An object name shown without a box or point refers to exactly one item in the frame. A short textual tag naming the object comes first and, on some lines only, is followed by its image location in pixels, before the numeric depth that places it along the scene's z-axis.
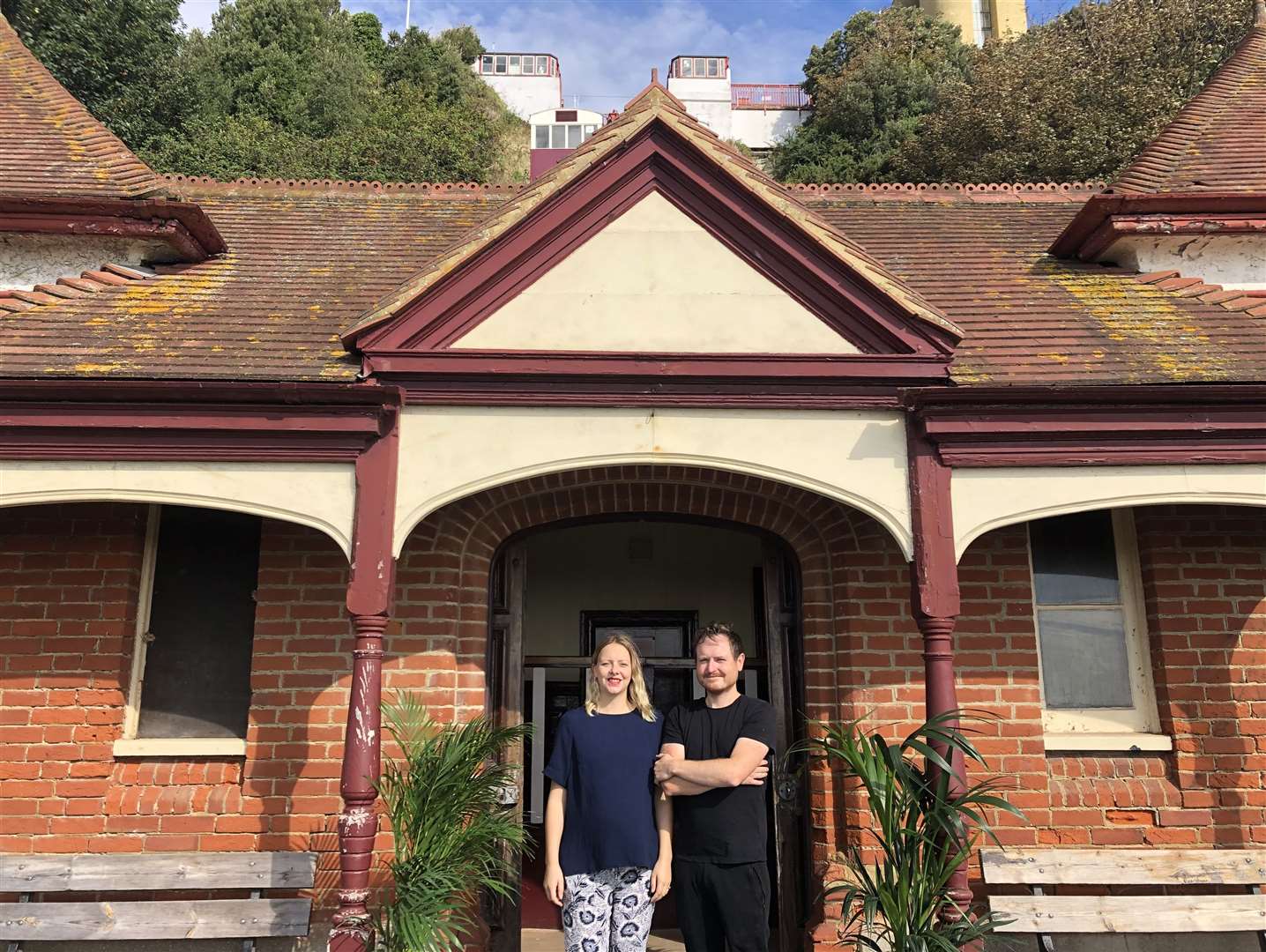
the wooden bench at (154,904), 5.36
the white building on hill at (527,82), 47.56
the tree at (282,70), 29.50
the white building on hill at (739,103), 45.81
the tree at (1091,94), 22.36
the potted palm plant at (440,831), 4.47
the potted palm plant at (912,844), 4.25
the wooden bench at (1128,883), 5.47
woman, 3.87
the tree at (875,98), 31.38
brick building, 5.18
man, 3.83
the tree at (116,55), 23.25
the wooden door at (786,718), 6.30
